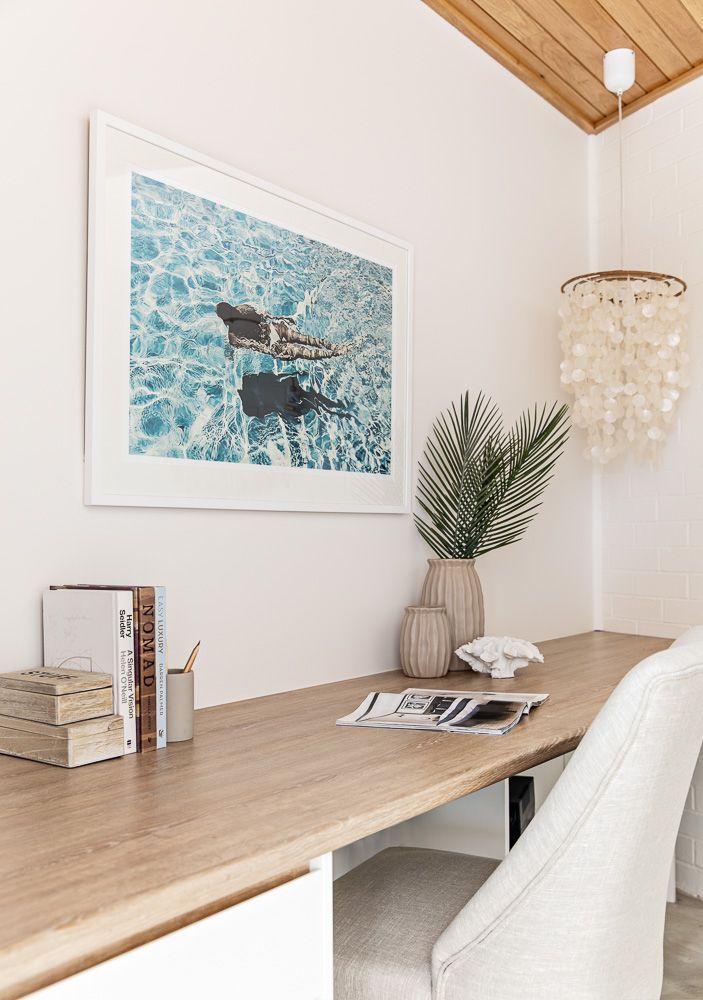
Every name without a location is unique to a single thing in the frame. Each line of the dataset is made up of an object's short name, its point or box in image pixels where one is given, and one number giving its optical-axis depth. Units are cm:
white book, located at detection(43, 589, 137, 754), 120
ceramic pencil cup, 129
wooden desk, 70
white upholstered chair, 91
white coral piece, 183
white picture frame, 140
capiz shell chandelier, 225
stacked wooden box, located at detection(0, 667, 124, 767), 112
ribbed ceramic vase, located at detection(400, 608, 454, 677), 185
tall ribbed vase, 194
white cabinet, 72
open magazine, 136
